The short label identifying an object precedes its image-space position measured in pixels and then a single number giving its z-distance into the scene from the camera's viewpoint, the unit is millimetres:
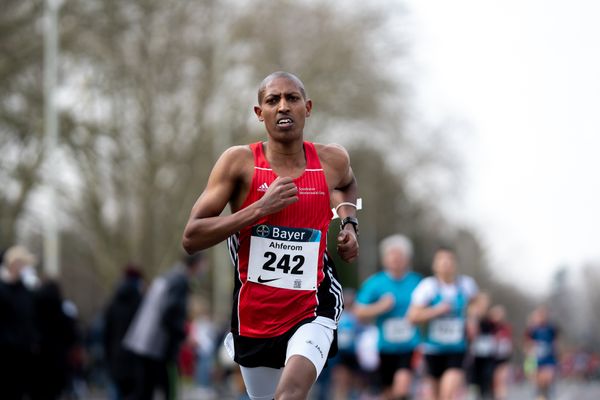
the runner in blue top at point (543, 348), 22984
